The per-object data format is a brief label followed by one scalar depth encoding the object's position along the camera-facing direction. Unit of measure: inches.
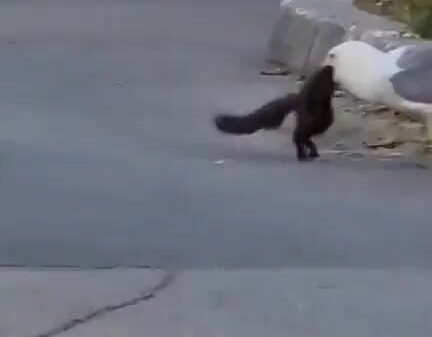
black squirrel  557.5
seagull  558.8
